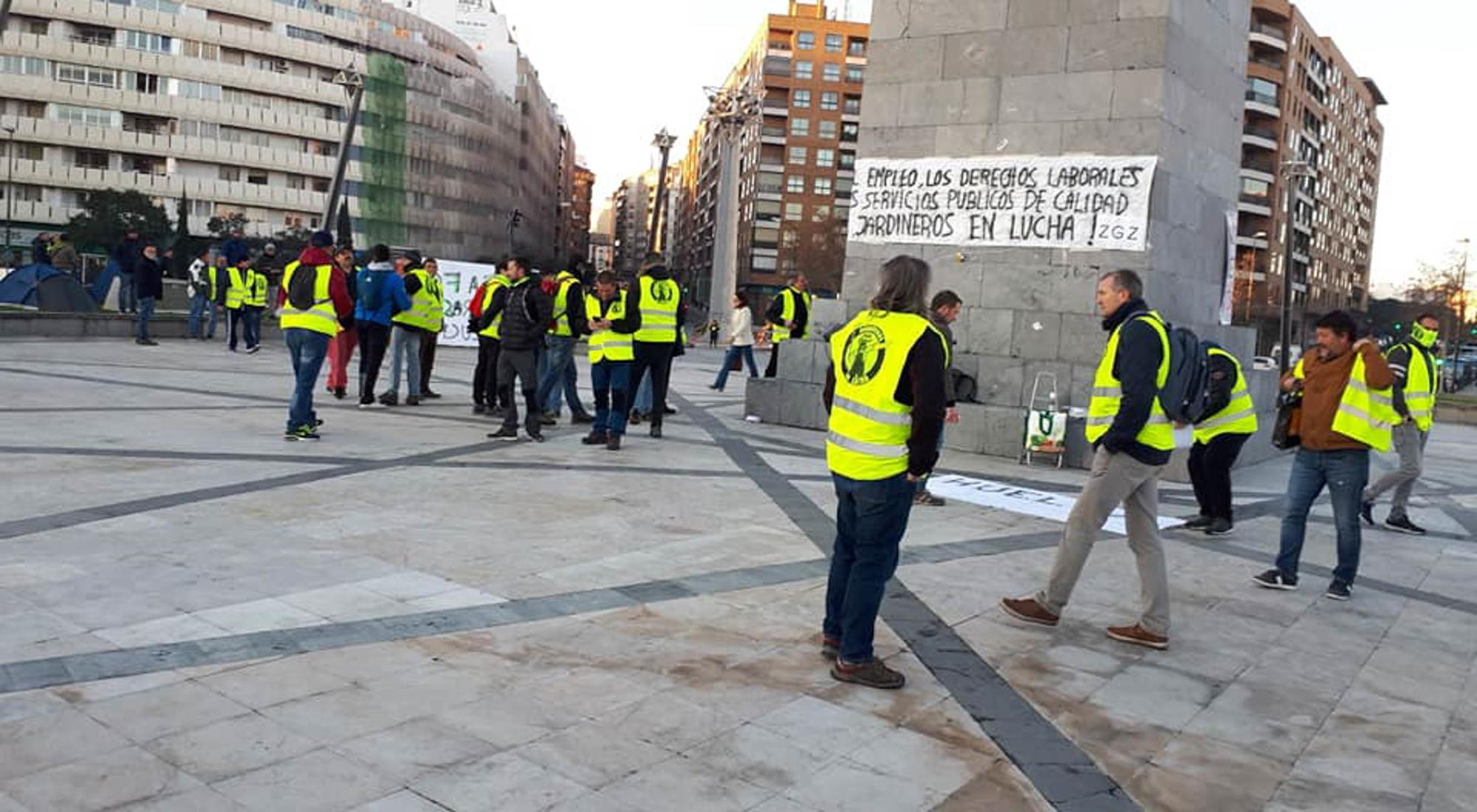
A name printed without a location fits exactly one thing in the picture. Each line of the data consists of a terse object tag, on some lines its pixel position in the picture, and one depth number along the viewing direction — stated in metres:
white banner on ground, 8.40
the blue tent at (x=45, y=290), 21.05
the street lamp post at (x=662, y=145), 37.88
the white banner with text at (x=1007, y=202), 11.09
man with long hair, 4.28
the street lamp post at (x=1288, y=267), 27.84
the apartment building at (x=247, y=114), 60.16
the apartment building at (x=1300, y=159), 73.50
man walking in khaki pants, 5.15
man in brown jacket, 6.28
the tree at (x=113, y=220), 53.62
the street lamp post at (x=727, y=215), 37.47
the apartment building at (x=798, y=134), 89.25
